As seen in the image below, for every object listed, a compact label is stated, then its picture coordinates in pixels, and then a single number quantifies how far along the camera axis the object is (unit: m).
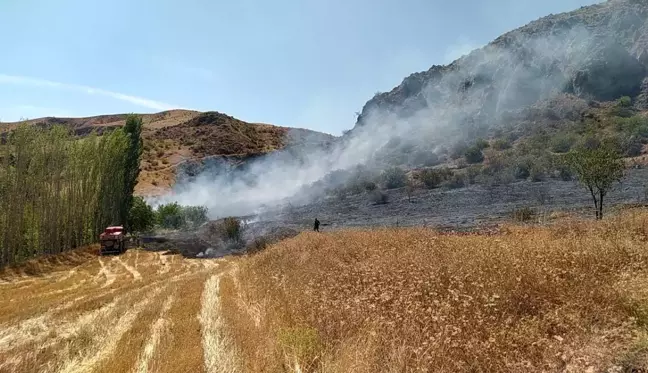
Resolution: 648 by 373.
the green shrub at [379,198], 48.20
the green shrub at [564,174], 42.28
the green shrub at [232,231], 42.62
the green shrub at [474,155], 61.75
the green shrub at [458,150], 67.85
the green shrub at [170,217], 69.88
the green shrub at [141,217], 57.69
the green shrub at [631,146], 49.88
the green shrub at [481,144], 65.06
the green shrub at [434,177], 51.96
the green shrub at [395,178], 56.59
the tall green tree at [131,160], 44.31
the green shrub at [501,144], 63.06
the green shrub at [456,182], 49.47
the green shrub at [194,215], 70.76
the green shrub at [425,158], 70.00
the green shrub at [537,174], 45.22
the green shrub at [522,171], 47.54
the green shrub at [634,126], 52.50
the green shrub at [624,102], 66.89
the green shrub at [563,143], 55.19
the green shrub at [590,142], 50.94
